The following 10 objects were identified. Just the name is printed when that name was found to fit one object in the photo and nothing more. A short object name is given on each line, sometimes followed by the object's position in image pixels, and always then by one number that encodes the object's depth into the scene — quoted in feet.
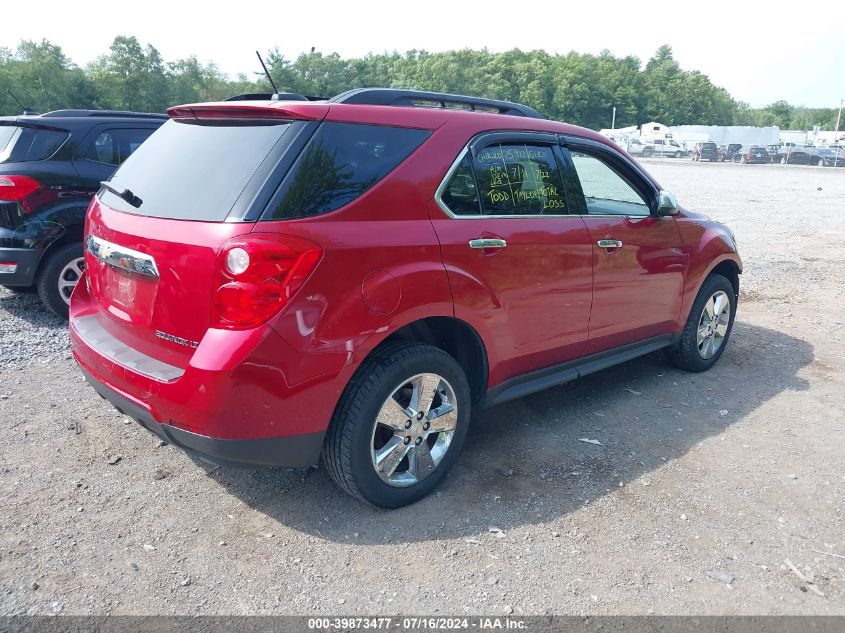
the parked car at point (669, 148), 165.15
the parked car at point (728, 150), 150.00
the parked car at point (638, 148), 159.98
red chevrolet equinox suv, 8.53
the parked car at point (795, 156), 142.51
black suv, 18.20
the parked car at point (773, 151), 145.89
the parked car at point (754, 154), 142.10
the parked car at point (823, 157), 140.77
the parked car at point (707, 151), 150.51
